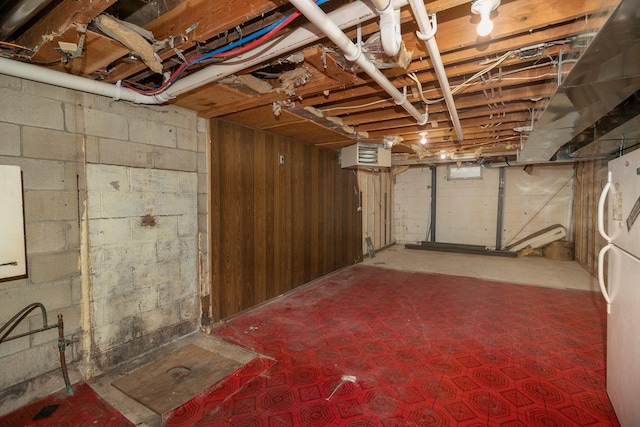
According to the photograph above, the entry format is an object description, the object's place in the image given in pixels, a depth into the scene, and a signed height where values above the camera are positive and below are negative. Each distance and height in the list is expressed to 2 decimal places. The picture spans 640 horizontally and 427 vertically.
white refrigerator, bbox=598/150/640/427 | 1.39 -0.45
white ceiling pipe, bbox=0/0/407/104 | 1.36 +0.84
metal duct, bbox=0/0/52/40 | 1.33 +0.90
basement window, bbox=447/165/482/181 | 7.18 +0.75
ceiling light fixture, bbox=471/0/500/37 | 1.27 +0.86
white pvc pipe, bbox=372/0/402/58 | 1.19 +0.77
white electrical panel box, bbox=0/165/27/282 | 1.81 -0.16
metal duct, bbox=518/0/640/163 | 1.05 +0.64
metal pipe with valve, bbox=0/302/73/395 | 1.81 -0.85
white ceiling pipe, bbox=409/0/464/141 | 1.18 +0.80
